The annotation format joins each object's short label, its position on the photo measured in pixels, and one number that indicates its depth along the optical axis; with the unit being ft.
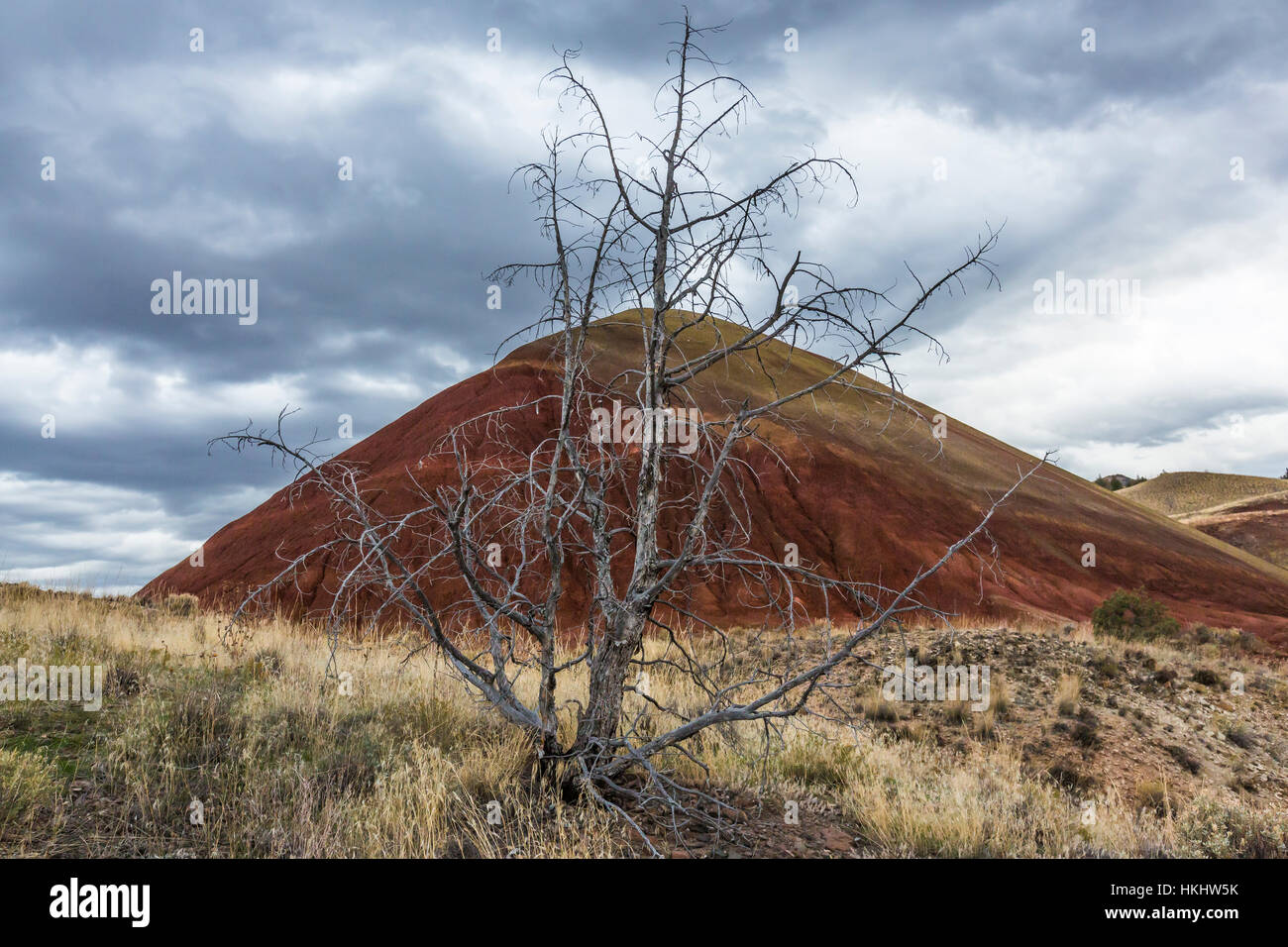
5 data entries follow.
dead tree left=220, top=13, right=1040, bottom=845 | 16.30
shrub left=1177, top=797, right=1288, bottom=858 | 20.53
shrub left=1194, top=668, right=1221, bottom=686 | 45.80
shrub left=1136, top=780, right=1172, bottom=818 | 31.45
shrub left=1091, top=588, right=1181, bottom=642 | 68.33
